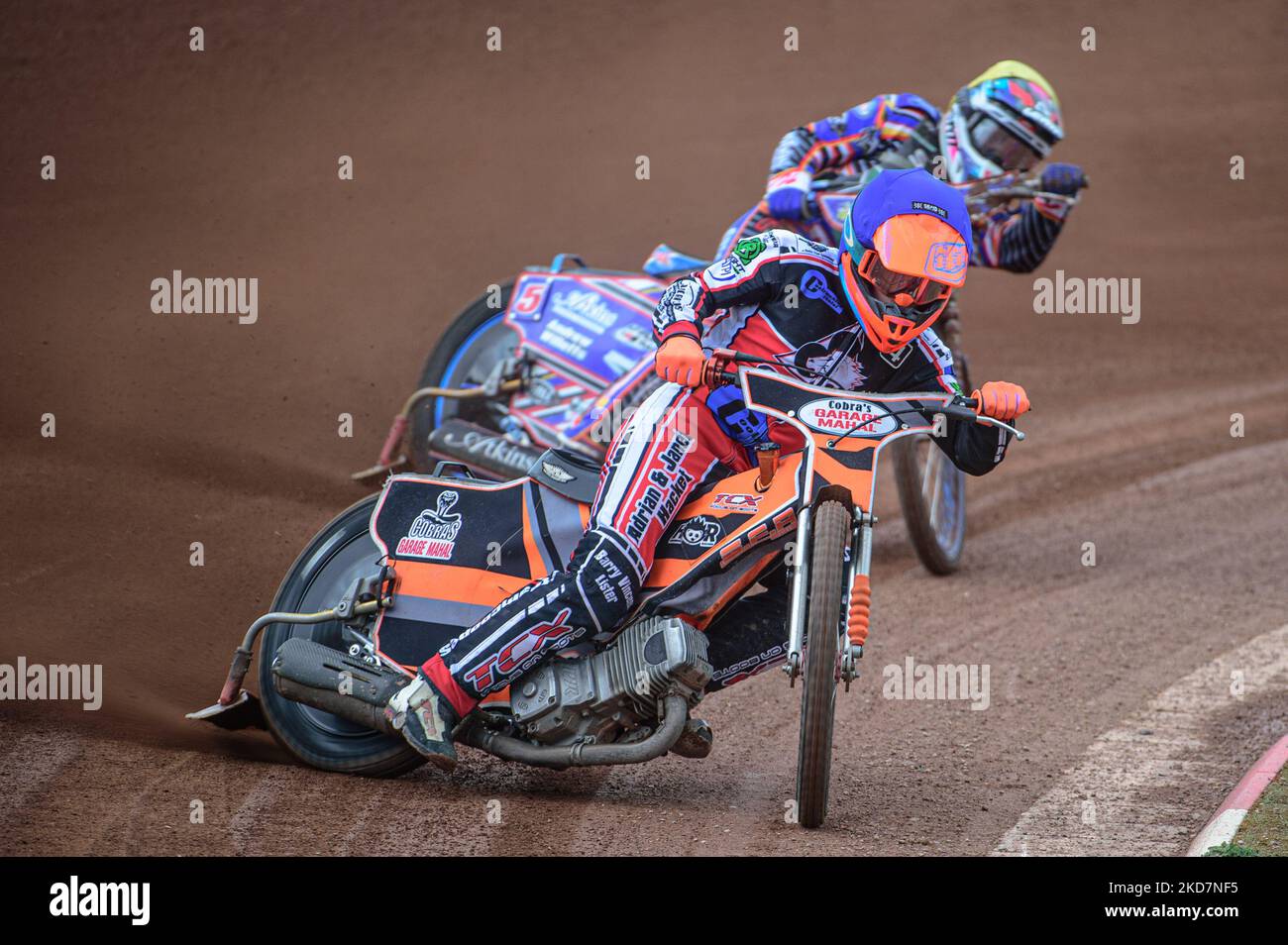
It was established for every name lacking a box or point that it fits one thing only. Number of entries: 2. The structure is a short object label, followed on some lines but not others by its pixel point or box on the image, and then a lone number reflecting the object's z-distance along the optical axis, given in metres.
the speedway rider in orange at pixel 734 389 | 10.12
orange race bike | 9.85
